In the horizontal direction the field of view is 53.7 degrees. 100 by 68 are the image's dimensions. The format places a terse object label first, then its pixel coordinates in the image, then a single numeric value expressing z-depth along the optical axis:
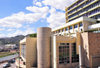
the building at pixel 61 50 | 25.02
